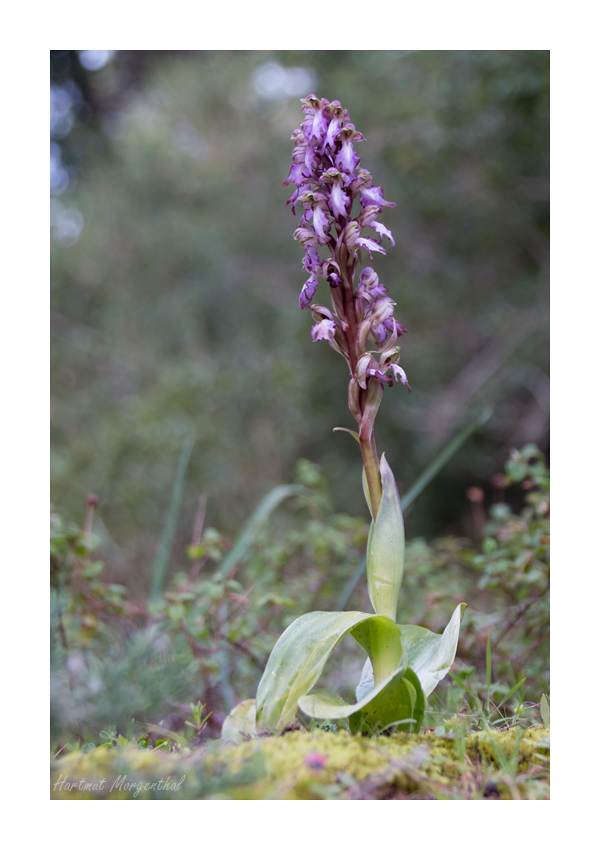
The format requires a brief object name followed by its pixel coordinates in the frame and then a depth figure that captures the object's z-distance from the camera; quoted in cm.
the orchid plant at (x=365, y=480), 132
